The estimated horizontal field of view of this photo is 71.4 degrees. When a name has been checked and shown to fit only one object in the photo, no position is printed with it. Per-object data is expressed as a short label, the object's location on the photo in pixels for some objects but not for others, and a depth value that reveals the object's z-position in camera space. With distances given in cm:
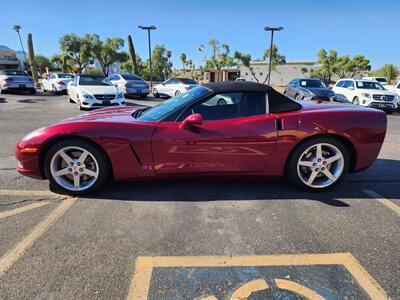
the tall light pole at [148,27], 2418
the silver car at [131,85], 1577
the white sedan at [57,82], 1788
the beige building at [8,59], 7069
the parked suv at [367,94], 1238
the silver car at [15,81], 1623
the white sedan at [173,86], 1530
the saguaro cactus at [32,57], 3022
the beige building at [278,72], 6588
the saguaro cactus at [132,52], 3612
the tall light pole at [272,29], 2523
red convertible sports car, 311
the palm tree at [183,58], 9950
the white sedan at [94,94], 1039
